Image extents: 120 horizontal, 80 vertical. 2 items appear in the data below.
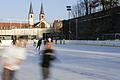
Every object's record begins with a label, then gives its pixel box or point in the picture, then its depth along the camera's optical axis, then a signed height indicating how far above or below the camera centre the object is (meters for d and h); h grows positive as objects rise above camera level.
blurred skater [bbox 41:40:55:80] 9.69 -0.52
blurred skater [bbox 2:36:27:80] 7.27 -0.36
